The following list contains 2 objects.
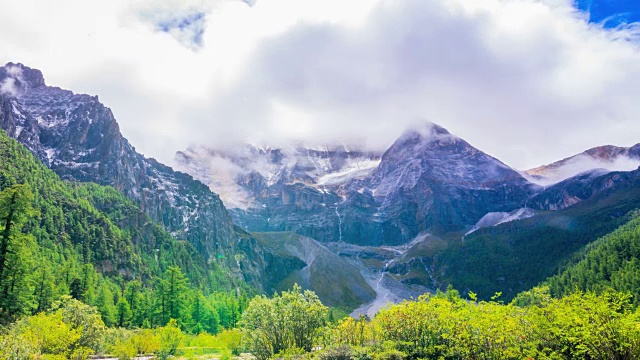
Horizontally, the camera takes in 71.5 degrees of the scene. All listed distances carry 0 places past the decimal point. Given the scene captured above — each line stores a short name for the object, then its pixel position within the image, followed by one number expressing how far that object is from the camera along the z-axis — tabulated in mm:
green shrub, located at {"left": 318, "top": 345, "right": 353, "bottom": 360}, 35344
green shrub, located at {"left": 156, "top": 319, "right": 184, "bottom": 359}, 49144
